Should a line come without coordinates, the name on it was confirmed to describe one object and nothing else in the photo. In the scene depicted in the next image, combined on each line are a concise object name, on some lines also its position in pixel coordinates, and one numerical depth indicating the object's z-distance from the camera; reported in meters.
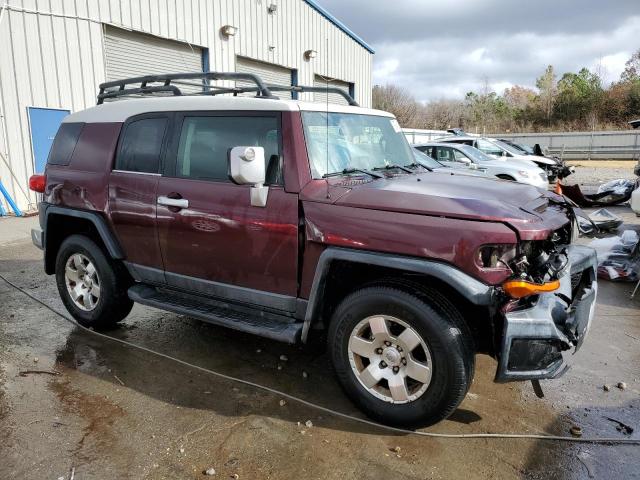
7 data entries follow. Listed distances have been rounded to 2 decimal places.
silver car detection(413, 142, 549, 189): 12.30
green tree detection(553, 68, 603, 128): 46.91
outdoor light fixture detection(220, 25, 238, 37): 14.42
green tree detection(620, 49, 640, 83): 50.28
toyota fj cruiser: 2.82
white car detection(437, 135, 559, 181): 15.16
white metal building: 10.45
